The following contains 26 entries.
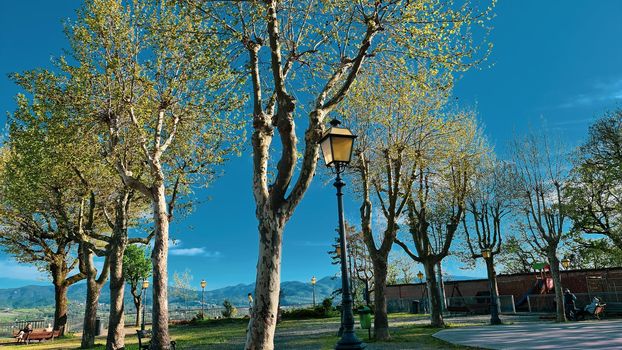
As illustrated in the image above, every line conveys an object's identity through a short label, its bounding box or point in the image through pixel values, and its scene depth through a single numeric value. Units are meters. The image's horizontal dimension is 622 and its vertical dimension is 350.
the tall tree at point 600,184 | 27.84
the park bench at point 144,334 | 12.82
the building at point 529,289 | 28.53
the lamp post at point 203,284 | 44.07
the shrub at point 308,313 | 34.69
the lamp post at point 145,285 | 35.52
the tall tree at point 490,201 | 23.98
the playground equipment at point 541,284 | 31.12
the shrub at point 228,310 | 38.22
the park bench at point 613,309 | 23.11
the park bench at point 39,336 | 24.56
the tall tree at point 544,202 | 21.33
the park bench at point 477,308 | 32.44
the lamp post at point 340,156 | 7.22
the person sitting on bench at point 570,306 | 21.25
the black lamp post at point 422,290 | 36.96
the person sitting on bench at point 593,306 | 21.26
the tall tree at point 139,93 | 14.49
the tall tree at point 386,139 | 17.36
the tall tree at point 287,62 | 7.34
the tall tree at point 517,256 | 36.47
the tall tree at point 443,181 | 19.91
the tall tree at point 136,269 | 41.99
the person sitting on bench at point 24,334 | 24.80
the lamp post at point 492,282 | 21.03
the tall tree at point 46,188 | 15.82
